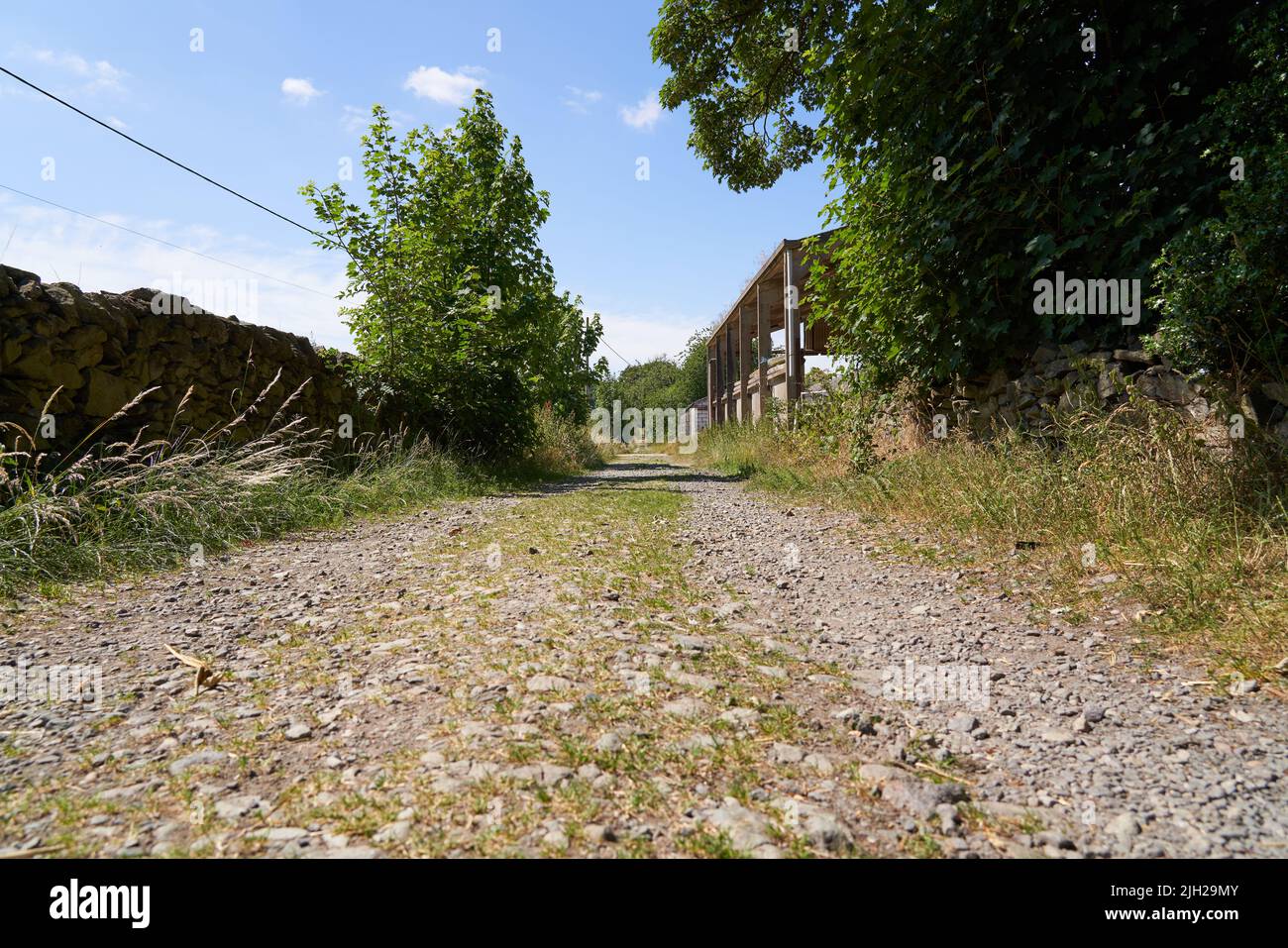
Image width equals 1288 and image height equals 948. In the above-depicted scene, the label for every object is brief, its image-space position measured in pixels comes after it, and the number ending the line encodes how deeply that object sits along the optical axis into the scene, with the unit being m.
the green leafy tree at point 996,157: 4.74
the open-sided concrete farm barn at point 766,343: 15.44
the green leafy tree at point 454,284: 10.26
